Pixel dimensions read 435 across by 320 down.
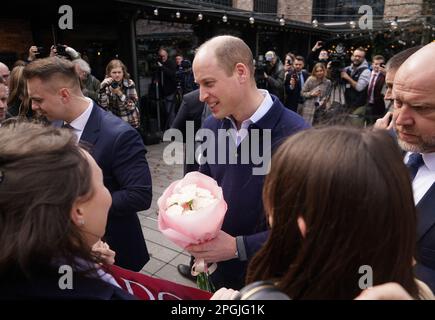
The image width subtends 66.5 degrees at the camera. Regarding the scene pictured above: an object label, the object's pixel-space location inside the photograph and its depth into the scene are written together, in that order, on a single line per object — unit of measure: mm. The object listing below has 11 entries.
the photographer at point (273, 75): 6664
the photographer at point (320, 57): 7855
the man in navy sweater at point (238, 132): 1721
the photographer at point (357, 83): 6500
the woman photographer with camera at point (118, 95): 5695
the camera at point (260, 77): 6637
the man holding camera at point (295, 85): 7023
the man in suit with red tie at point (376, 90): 6230
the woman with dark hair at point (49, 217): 928
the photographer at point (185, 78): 8233
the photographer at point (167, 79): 7715
